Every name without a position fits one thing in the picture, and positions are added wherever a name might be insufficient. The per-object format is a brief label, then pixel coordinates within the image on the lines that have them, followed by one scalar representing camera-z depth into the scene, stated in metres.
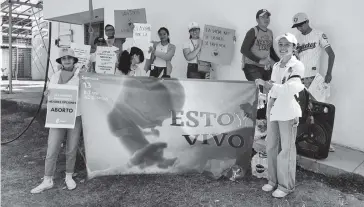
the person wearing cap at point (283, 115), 3.14
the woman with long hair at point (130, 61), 4.55
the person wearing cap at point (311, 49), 4.48
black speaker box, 4.04
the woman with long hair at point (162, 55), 5.28
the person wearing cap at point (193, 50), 5.44
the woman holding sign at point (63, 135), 3.69
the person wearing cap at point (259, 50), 4.74
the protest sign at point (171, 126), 3.89
